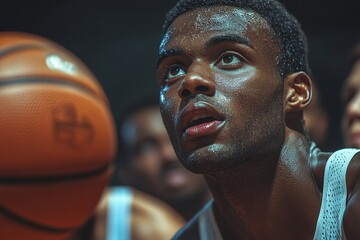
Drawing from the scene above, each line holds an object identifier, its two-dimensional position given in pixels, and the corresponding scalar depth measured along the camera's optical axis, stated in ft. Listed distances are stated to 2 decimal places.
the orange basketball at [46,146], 7.06
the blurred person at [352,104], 8.79
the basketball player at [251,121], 5.63
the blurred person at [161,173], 12.82
